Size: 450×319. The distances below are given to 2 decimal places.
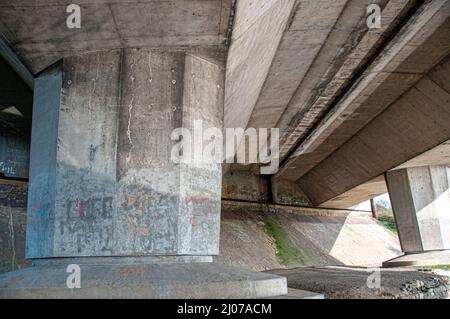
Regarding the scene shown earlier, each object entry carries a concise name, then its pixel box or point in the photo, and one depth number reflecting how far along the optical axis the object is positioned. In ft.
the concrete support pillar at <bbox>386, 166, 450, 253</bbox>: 45.01
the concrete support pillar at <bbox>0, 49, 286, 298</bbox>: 16.79
